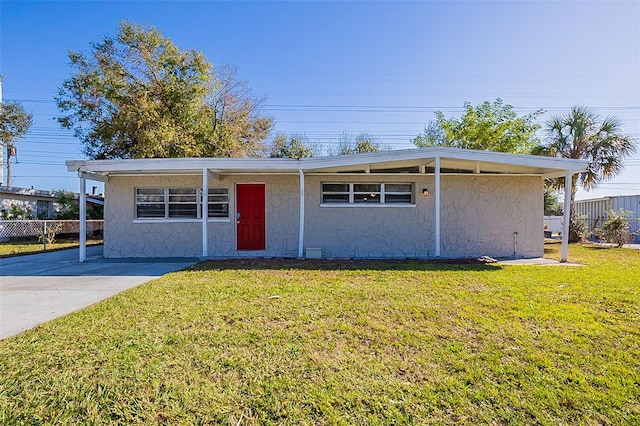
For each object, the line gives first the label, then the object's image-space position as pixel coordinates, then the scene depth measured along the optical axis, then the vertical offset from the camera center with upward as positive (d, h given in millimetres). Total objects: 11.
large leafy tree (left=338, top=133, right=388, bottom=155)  26031 +5824
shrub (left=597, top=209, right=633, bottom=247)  12930 -539
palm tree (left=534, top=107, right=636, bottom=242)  13609 +3127
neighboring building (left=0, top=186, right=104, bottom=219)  16578 +738
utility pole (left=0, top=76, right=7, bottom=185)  19738 +3829
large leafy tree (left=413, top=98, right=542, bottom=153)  17672 +4909
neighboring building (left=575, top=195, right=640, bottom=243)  16500 +449
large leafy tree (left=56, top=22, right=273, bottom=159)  14812 +5598
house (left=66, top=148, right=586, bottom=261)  9656 +36
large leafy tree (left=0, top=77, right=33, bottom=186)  19344 +5610
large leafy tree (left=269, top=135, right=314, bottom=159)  23073 +5164
